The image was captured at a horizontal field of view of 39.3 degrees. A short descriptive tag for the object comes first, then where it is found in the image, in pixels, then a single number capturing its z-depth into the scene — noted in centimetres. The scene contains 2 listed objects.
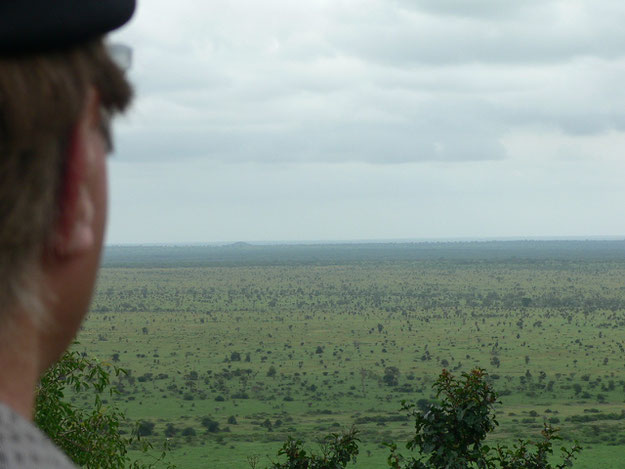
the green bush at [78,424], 952
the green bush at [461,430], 1147
